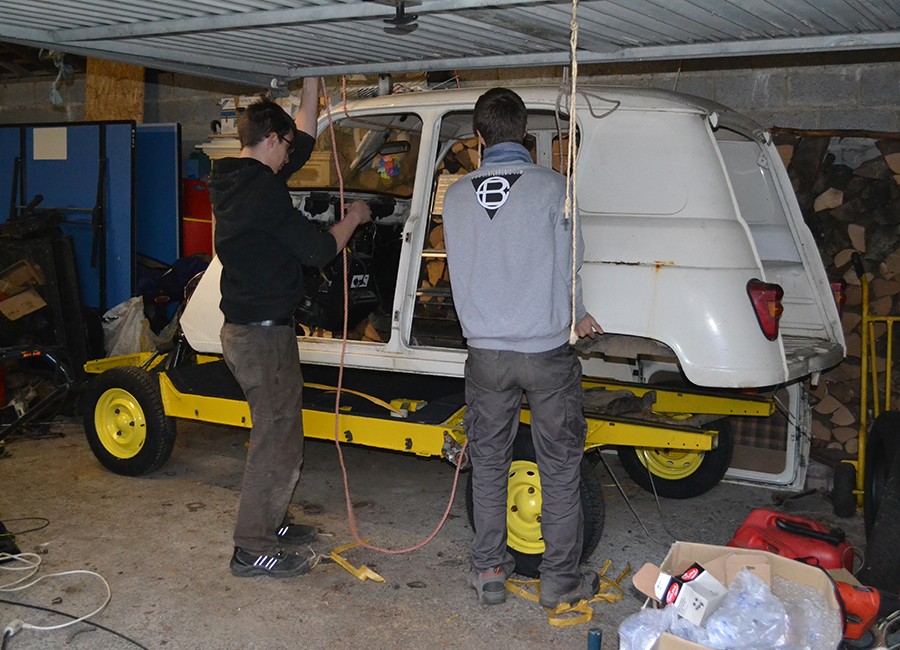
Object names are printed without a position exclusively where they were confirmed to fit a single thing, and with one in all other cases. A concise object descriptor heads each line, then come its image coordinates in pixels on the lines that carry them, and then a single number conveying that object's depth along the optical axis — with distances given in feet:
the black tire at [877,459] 15.06
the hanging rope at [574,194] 11.10
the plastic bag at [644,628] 10.36
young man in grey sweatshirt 12.69
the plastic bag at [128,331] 27.27
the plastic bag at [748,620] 10.03
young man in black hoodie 13.91
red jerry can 13.05
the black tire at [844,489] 17.34
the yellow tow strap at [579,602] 13.10
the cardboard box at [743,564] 11.08
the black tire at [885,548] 13.03
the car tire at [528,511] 14.25
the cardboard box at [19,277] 25.17
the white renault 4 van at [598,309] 13.70
